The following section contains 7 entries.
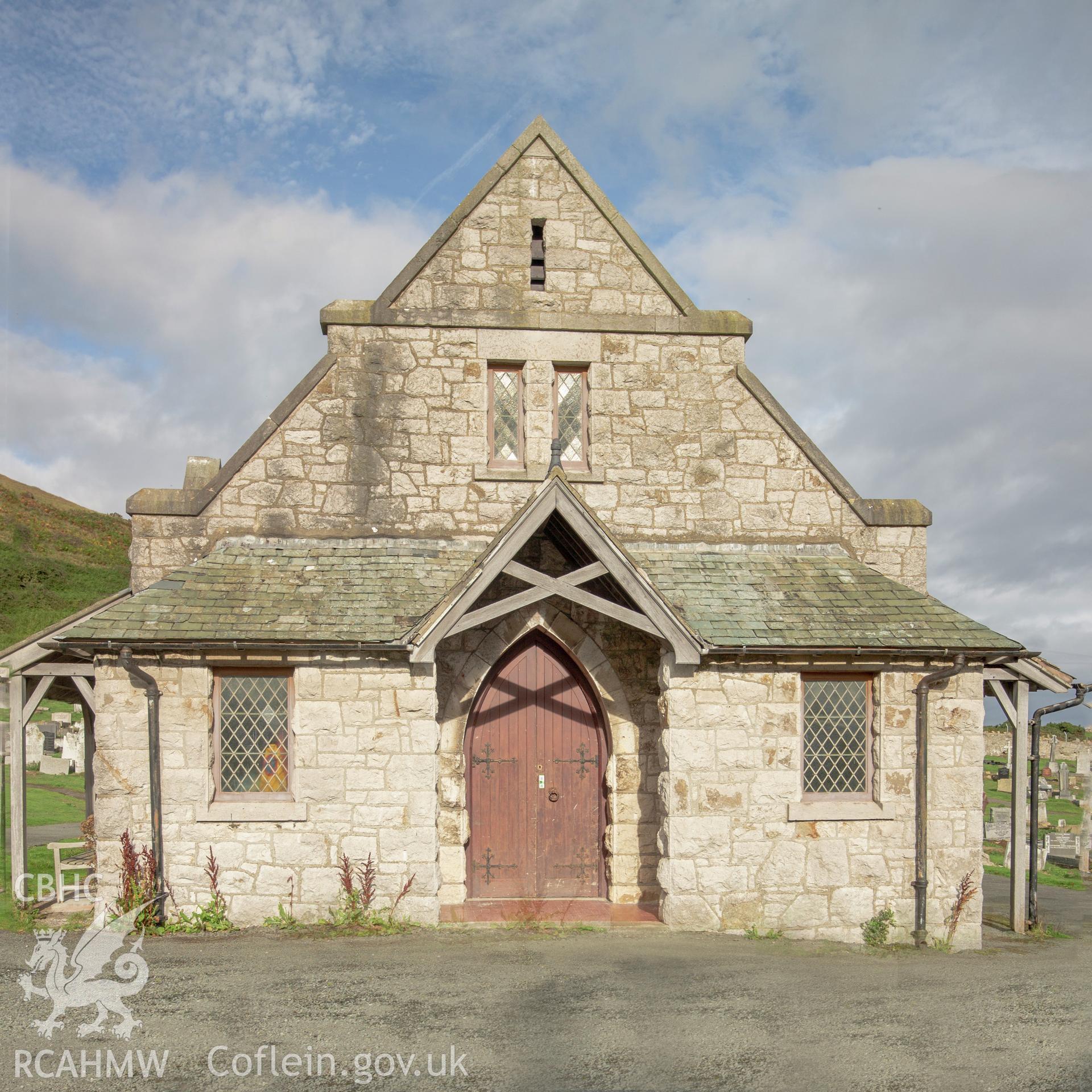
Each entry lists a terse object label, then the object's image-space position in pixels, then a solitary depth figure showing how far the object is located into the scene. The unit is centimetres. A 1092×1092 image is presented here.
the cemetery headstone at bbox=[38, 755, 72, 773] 2553
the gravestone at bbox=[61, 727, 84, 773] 2569
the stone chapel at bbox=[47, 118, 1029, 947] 984
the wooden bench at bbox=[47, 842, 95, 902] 1122
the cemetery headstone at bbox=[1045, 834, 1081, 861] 1792
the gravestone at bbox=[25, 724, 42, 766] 2575
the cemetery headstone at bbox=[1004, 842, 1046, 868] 1733
